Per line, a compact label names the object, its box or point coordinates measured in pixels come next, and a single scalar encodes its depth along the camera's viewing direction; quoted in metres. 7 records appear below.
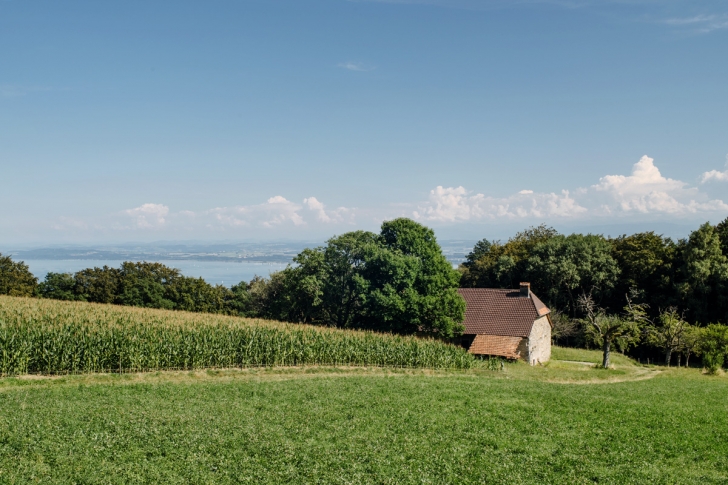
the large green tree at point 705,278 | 52.50
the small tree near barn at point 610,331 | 38.81
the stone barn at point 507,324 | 42.72
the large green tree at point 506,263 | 67.62
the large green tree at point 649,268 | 57.44
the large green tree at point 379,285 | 45.41
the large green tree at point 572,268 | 60.78
